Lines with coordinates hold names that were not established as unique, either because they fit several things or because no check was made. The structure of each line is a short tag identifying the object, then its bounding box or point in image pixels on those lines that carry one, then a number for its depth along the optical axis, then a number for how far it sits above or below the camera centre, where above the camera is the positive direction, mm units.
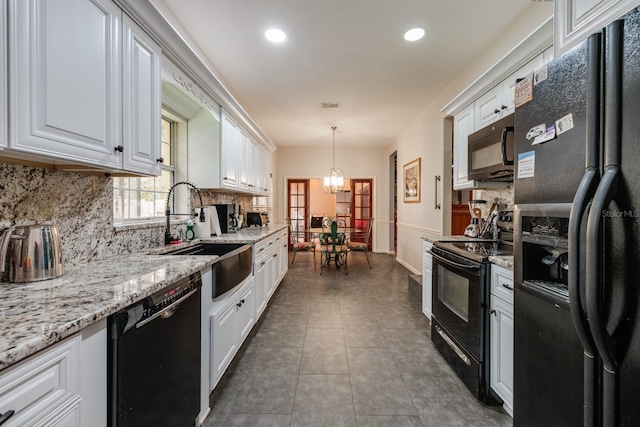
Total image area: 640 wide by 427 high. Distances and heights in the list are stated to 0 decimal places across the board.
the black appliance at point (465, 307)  1705 -662
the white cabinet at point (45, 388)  585 -409
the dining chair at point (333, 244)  4941 -602
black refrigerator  776 -58
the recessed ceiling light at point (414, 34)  2535 +1651
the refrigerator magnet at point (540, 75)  1094 +547
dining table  5357 -914
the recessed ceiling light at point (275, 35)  2561 +1653
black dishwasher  882 -559
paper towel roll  2613 -175
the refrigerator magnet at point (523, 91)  1168 +522
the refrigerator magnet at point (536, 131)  1092 +328
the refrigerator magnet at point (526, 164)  1143 +203
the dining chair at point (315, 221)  7820 -261
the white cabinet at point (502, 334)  1518 -694
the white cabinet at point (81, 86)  909 +503
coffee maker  3256 -66
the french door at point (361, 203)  7562 +240
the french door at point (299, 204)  7668 +212
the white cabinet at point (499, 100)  1862 +885
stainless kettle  1074 -166
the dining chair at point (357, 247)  5410 -683
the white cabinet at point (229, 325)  1647 -785
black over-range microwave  1860 +451
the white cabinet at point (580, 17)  965 +743
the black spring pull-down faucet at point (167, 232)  2205 -168
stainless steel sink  1675 -354
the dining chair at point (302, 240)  5525 -684
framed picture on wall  4828 +570
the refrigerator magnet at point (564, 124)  965 +315
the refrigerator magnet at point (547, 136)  1042 +295
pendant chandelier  6043 +643
